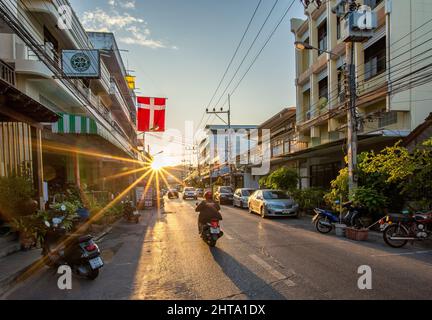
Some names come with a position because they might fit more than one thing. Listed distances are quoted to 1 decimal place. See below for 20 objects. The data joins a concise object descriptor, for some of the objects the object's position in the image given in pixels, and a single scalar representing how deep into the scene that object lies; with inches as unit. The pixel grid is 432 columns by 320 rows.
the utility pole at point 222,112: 1546.5
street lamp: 540.1
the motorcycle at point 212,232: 342.8
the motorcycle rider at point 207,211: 358.6
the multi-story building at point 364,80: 589.3
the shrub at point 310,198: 687.7
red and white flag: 797.9
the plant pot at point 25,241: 313.7
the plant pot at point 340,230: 427.2
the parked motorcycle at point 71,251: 227.1
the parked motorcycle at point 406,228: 337.7
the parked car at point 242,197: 934.4
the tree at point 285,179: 810.8
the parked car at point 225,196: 1154.7
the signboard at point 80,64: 514.0
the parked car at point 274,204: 640.4
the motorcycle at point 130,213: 602.9
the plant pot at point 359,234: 393.1
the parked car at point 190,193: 1616.6
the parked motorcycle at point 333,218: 438.9
